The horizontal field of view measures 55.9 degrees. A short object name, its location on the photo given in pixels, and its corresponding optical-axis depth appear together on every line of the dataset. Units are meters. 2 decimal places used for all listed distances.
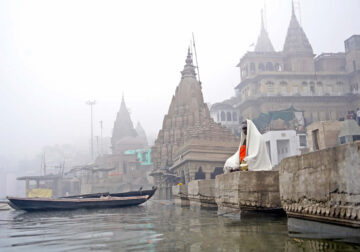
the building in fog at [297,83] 47.66
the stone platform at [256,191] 7.35
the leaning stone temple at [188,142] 28.94
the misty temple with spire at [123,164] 52.97
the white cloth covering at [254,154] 8.18
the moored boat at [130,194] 20.69
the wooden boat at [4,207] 25.71
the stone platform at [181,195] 16.56
